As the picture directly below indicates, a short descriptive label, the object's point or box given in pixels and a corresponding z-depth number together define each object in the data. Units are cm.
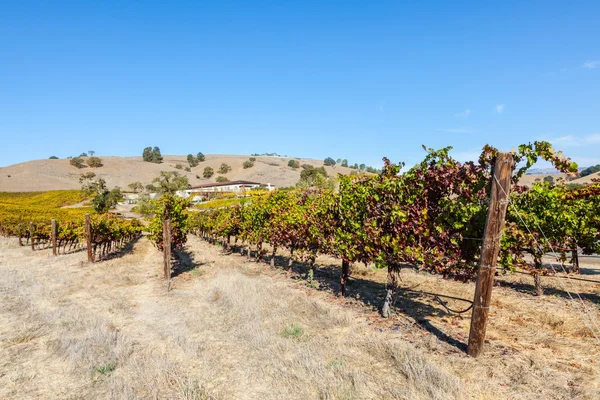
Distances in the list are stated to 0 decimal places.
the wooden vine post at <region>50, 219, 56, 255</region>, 2196
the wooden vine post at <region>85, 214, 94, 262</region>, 1839
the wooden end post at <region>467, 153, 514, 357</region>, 633
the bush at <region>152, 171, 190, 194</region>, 6431
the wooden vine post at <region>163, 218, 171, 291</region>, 1434
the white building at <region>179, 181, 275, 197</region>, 10210
